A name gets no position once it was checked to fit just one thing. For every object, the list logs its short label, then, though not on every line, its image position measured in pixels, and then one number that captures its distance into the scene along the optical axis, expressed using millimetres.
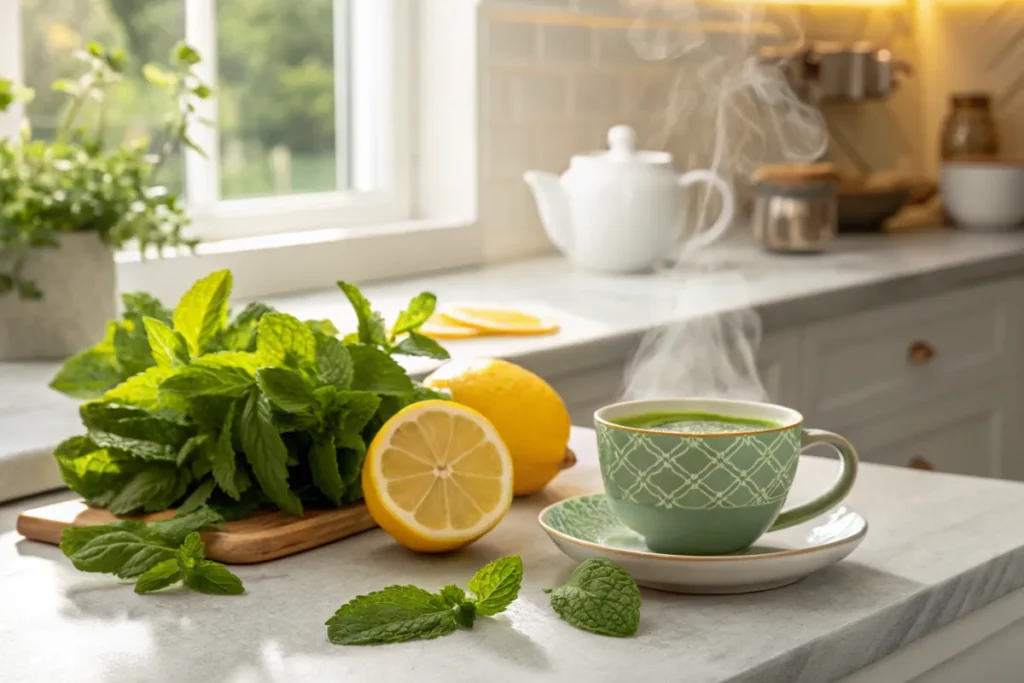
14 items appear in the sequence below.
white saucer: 1028
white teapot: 2127
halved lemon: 1083
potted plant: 1520
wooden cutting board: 1089
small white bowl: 3041
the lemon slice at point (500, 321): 1654
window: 1901
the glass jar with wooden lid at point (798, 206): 2394
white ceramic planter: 1548
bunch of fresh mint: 1093
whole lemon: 1175
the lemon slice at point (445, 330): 1643
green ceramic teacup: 1037
